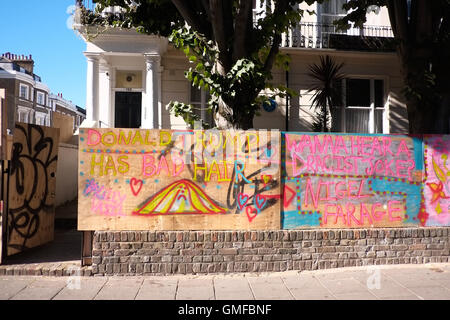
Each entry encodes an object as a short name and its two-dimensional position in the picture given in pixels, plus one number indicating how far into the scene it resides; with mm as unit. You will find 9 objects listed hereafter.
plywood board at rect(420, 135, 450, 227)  5855
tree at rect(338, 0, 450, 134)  7211
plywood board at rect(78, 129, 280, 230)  5258
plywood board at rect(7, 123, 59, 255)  5566
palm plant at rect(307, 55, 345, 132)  11016
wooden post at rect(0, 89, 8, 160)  5332
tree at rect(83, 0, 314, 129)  5660
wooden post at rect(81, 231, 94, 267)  5254
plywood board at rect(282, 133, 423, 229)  5555
